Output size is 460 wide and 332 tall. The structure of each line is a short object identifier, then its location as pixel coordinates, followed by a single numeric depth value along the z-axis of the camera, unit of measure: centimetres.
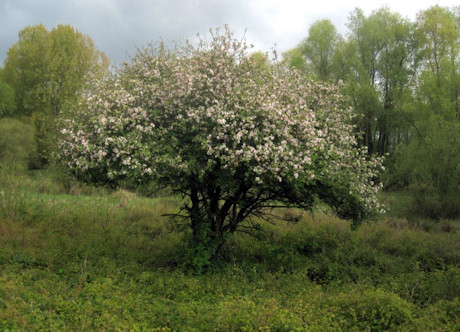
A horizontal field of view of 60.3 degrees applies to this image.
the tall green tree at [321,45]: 3759
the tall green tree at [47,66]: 3450
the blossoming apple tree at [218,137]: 879
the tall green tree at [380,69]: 3253
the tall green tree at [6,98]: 3888
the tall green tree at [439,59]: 2769
